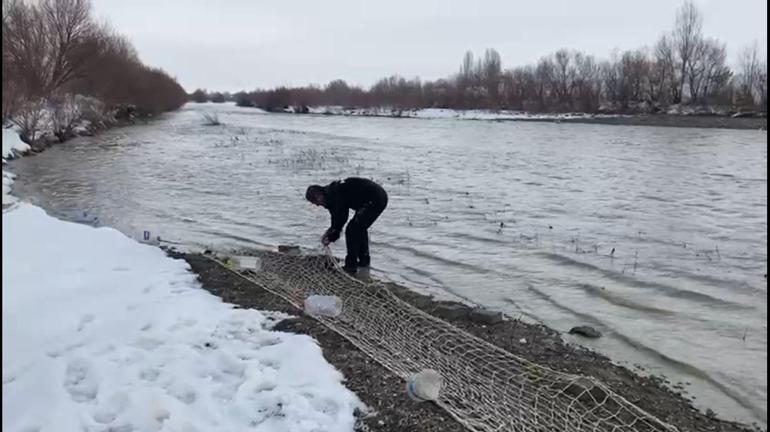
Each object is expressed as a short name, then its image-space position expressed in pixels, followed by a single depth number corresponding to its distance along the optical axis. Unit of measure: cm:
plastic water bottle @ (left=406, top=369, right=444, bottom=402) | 448
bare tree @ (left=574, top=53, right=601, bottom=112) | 7602
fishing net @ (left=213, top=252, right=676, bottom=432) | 442
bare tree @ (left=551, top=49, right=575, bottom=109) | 8281
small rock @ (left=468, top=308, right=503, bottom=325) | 675
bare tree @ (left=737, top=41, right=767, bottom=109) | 6418
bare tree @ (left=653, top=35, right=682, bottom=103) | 7331
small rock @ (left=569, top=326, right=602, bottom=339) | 671
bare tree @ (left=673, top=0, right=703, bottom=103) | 7388
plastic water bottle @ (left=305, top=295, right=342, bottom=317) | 641
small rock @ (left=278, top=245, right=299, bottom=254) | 961
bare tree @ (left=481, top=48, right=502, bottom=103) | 8944
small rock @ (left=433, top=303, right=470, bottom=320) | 692
